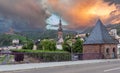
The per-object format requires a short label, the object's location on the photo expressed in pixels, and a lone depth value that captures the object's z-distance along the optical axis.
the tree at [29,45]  105.94
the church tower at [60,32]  144.02
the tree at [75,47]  80.46
